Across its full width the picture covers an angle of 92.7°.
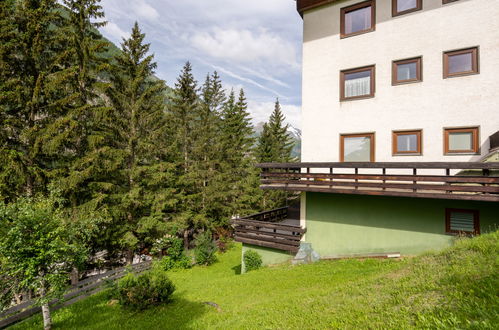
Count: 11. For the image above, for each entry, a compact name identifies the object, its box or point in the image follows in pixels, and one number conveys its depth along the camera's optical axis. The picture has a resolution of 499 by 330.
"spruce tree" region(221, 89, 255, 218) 32.28
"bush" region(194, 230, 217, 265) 19.87
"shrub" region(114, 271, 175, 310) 9.23
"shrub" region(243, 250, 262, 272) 13.22
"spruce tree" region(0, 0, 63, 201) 13.02
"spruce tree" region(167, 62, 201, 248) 26.41
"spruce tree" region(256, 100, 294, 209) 38.94
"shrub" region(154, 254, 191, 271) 18.52
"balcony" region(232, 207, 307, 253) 12.39
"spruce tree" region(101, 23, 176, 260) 18.27
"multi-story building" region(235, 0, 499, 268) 9.68
